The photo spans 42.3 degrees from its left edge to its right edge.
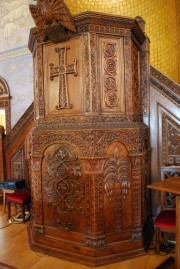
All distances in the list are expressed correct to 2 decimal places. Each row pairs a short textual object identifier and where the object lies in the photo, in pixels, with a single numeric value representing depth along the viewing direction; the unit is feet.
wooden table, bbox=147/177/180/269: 6.59
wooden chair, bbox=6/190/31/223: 12.20
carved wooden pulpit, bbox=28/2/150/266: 8.46
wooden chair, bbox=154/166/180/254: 8.70
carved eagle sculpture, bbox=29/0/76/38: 8.11
